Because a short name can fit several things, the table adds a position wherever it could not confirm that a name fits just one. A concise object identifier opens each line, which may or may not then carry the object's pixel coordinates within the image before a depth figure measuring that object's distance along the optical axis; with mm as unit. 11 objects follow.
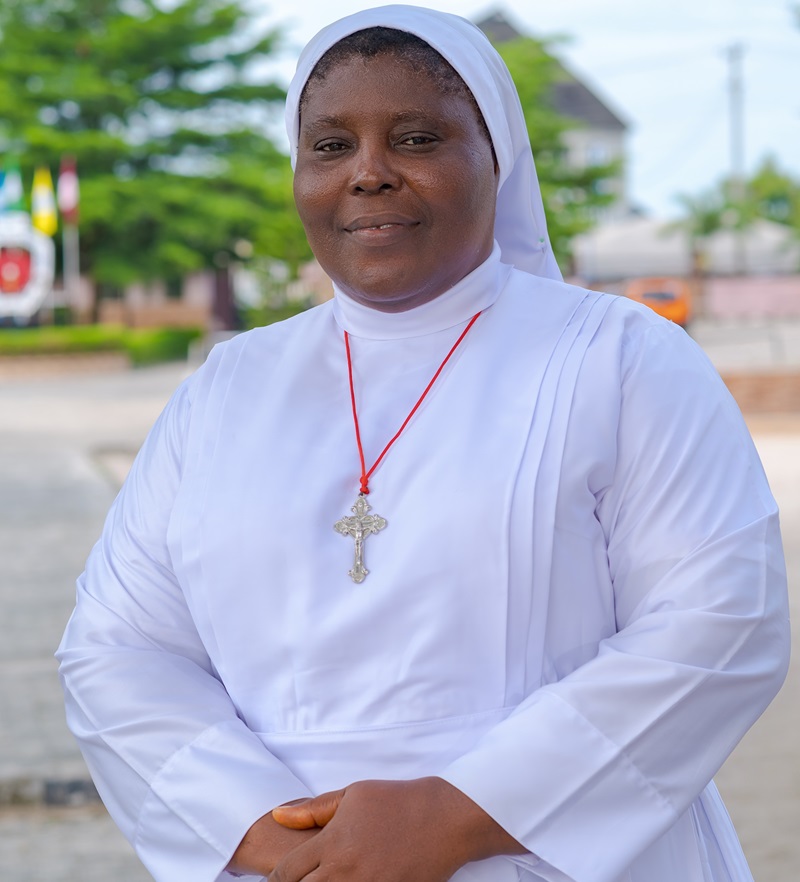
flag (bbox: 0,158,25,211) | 28359
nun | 1490
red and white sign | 28531
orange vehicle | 29422
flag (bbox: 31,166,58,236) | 28875
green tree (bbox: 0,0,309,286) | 29797
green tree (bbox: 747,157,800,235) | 56750
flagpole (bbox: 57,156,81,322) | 28311
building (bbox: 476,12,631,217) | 65125
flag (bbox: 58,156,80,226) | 28203
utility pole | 52031
